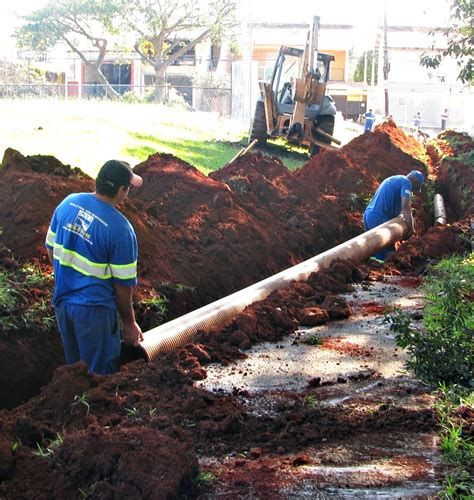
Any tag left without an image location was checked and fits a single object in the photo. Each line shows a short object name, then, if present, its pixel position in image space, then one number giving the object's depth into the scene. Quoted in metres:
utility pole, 40.88
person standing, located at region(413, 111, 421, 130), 45.94
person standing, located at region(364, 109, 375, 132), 34.16
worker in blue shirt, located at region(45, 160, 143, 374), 6.02
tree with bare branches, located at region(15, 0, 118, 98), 45.59
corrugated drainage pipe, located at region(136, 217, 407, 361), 6.74
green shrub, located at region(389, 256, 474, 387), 5.91
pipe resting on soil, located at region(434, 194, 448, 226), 14.82
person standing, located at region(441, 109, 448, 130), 46.33
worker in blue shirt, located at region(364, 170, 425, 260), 12.35
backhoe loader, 19.53
